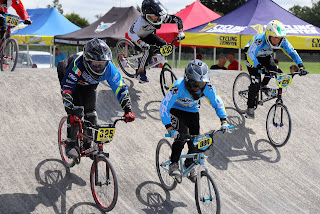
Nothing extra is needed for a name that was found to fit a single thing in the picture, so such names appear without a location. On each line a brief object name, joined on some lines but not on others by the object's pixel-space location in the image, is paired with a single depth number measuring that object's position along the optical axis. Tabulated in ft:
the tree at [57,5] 360.32
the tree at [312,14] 219.00
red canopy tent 56.39
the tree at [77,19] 251.39
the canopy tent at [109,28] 58.85
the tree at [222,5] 221.25
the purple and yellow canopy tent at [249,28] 48.42
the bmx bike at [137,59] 32.09
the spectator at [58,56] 55.06
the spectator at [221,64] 46.24
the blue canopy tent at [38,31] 68.00
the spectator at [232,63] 47.25
